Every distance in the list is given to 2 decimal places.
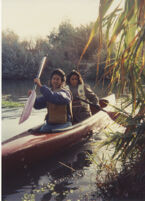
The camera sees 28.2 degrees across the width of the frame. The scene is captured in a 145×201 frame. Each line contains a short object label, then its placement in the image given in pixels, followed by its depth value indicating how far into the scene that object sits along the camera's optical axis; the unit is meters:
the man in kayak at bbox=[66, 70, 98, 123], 6.73
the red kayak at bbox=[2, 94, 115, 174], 4.32
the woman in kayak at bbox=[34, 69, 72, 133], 4.89
